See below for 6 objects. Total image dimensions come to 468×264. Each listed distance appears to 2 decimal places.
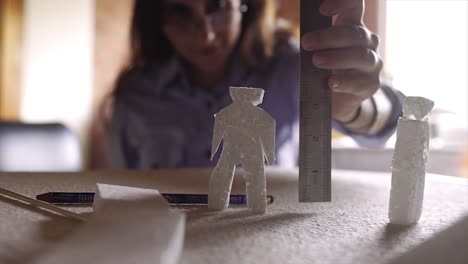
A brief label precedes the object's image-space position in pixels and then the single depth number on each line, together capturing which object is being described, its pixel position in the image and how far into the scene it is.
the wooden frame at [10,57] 2.84
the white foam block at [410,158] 0.52
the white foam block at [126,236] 0.30
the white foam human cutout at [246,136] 0.54
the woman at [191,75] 1.52
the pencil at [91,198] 0.58
